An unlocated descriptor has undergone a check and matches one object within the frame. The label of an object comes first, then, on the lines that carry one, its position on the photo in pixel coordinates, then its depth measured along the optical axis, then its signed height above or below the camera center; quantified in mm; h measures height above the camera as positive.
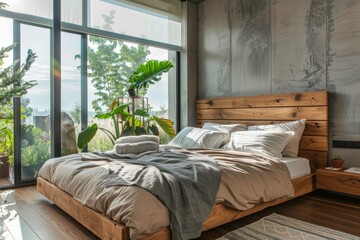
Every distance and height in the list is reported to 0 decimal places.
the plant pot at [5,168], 3637 -653
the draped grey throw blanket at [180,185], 1785 -461
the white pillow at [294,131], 3299 -172
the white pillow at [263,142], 3068 -279
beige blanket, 1677 -529
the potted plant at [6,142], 3582 -298
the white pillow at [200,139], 3605 -276
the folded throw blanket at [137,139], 2982 -222
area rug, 2084 -906
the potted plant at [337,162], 3076 -501
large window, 3623 +858
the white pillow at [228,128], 3849 -137
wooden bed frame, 1907 -138
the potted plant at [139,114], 4026 +56
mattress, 2927 -535
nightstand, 2787 -678
